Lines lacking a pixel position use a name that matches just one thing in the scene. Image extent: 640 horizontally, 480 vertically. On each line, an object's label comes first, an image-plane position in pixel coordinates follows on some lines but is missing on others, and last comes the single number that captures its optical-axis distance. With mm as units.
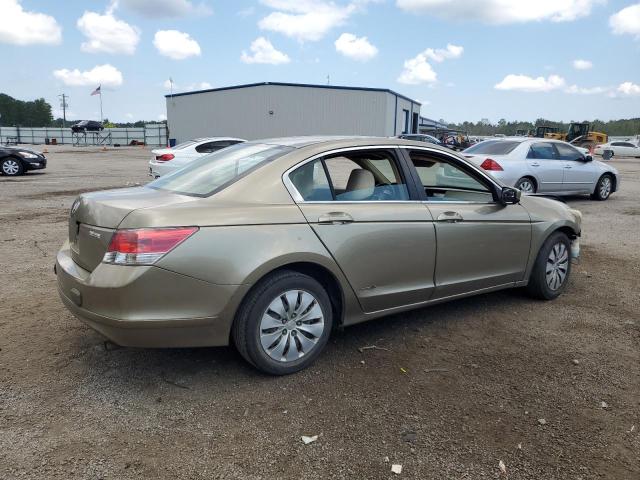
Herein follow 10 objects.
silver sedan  11109
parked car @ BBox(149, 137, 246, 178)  13000
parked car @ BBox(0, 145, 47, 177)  17312
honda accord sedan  2996
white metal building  45250
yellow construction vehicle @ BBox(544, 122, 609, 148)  39688
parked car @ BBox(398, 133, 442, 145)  34562
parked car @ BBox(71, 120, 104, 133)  58969
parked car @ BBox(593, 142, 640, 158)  42250
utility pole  105375
